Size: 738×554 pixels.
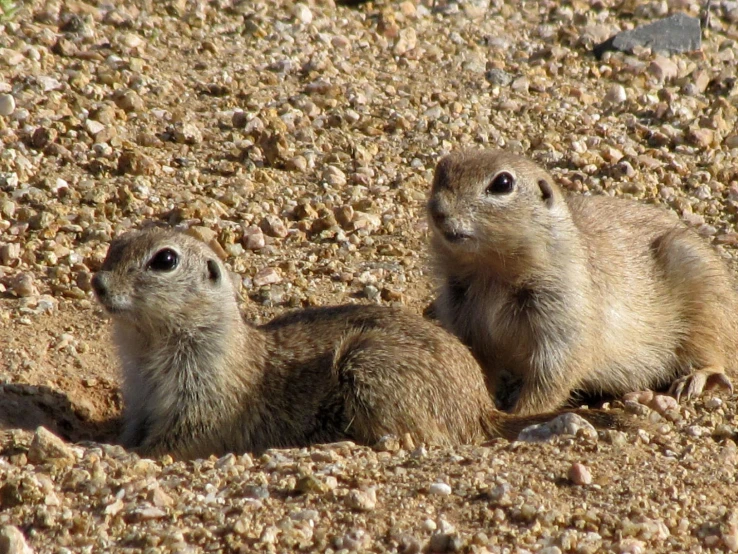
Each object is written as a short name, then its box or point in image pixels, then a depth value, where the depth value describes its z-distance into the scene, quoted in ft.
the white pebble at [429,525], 28.04
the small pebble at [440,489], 29.89
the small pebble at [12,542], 26.16
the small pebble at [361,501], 28.76
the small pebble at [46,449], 31.48
